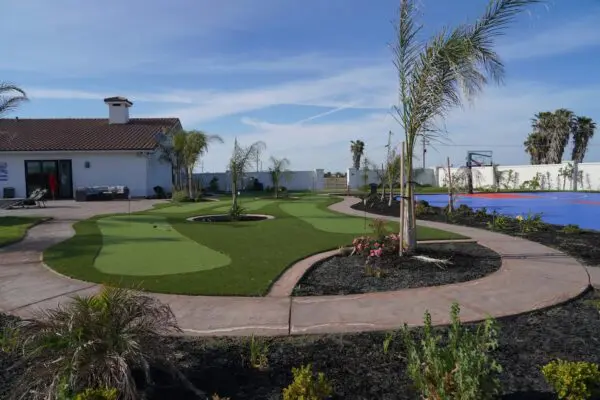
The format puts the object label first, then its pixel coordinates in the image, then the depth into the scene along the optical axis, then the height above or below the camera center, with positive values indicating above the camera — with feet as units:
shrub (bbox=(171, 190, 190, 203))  80.59 -2.80
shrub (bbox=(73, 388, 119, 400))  8.85 -4.20
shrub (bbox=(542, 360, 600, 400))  9.48 -4.40
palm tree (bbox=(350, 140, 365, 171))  203.81 +13.16
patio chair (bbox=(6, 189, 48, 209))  67.77 -2.72
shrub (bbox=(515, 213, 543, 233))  36.90 -4.04
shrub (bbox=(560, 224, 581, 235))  36.27 -4.39
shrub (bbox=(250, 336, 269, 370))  11.94 -4.78
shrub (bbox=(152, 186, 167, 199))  93.45 -2.19
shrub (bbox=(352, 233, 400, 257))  26.50 -3.95
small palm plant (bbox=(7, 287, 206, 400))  9.45 -3.71
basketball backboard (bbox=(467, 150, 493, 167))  120.16 +5.38
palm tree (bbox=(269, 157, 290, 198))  102.25 +2.79
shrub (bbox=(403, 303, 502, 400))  8.68 -3.92
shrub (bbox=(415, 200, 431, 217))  53.14 -3.77
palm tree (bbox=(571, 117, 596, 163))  150.10 +13.59
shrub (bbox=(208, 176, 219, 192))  123.10 -1.11
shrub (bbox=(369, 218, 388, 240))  27.53 -3.23
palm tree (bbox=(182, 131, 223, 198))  88.84 +6.99
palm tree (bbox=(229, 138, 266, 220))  51.67 +2.21
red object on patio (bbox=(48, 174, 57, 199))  91.76 -0.13
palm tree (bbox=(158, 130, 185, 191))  91.56 +6.59
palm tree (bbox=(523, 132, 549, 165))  159.87 +10.62
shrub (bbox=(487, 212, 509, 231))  39.68 -4.22
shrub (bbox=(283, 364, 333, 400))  9.29 -4.39
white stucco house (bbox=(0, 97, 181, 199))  92.89 +4.33
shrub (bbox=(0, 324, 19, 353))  11.40 -4.23
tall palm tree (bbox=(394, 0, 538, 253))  23.20 +5.81
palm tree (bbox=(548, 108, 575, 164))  150.41 +14.77
